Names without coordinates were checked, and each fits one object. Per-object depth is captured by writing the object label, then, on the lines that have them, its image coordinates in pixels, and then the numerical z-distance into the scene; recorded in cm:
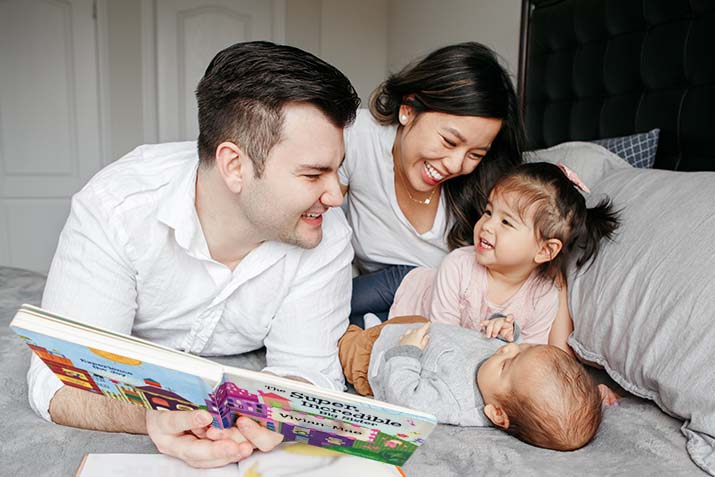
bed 95
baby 105
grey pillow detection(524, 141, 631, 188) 160
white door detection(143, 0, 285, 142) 404
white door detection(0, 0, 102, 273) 387
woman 153
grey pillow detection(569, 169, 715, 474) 97
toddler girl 147
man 113
